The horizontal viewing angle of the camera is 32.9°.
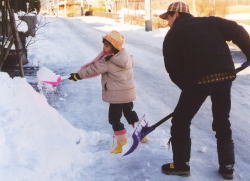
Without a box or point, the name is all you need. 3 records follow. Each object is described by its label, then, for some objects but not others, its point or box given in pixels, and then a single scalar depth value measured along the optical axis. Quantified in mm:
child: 4527
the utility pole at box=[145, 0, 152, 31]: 22484
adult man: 3674
